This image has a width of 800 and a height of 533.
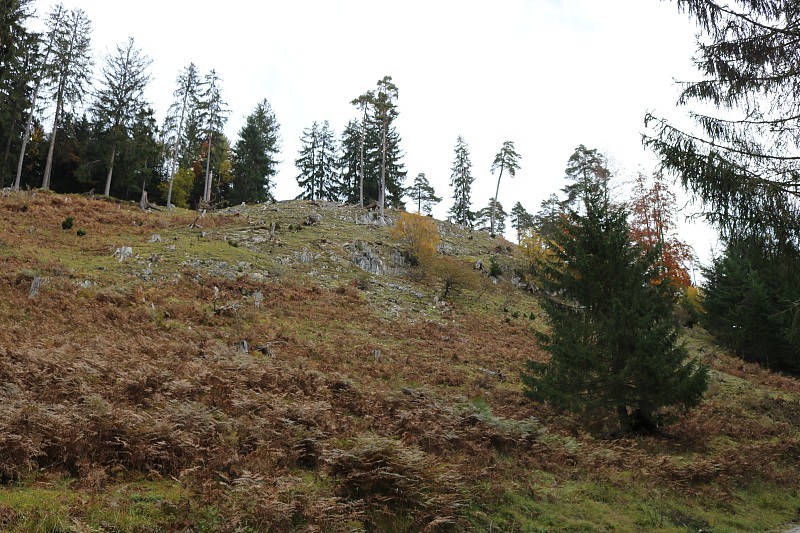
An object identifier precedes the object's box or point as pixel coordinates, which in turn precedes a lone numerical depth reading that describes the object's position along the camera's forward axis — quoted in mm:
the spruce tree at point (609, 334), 11719
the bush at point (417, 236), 33156
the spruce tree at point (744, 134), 8227
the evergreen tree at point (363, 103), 48009
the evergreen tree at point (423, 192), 75875
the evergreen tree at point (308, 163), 67750
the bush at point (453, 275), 29750
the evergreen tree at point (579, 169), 51062
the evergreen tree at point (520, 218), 72625
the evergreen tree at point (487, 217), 77125
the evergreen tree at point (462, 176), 68188
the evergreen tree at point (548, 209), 64750
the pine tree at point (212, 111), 47500
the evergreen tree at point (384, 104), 47500
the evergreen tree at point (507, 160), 62031
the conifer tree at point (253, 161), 57188
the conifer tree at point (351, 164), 63944
